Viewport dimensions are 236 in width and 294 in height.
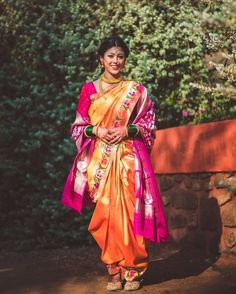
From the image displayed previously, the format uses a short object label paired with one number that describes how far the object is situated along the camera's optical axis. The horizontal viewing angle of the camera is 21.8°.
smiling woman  4.41
